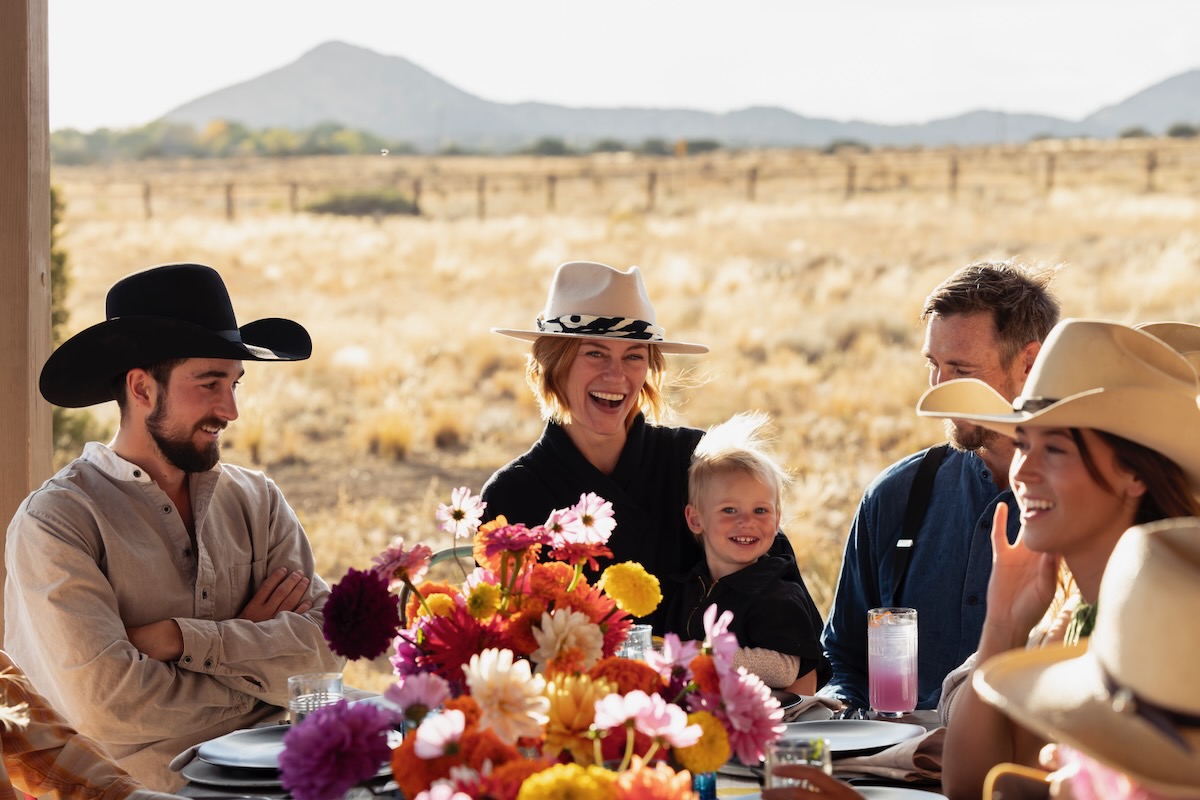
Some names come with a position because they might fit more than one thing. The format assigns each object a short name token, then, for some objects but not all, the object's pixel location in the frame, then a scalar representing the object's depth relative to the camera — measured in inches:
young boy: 135.0
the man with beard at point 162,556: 122.4
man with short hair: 143.0
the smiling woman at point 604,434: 154.9
